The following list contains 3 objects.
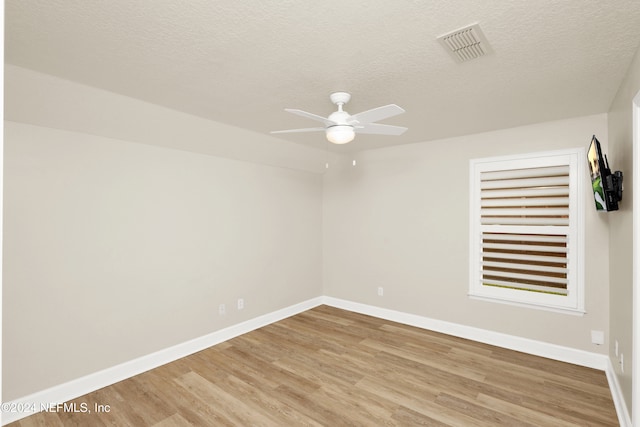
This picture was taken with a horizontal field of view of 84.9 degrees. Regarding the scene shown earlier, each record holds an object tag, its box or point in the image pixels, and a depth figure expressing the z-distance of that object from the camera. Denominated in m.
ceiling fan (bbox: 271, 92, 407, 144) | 2.39
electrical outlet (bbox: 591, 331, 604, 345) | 3.44
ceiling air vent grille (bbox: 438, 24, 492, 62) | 2.00
